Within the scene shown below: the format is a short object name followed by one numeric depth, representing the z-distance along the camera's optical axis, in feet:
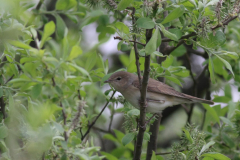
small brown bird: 24.45
